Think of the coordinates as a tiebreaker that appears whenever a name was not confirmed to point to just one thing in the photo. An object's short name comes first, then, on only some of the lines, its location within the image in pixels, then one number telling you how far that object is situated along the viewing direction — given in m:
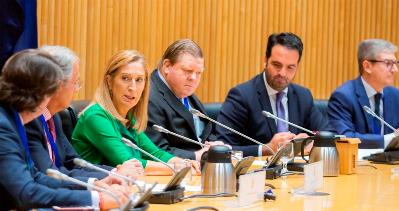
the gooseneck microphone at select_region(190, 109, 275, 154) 7.27
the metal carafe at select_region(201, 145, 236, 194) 5.39
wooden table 4.97
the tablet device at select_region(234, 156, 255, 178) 5.73
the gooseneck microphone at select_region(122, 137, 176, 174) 6.05
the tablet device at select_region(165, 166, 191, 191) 4.99
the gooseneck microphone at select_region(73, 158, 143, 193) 4.47
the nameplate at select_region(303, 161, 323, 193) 5.56
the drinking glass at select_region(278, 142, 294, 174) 6.57
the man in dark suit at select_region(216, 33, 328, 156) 8.73
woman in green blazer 6.63
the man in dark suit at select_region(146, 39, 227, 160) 7.91
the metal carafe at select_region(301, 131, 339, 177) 6.68
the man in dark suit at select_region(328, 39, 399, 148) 9.38
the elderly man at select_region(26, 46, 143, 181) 5.35
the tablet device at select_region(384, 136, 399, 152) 7.89
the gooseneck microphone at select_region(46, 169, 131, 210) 3.89
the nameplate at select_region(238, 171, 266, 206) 4.83
